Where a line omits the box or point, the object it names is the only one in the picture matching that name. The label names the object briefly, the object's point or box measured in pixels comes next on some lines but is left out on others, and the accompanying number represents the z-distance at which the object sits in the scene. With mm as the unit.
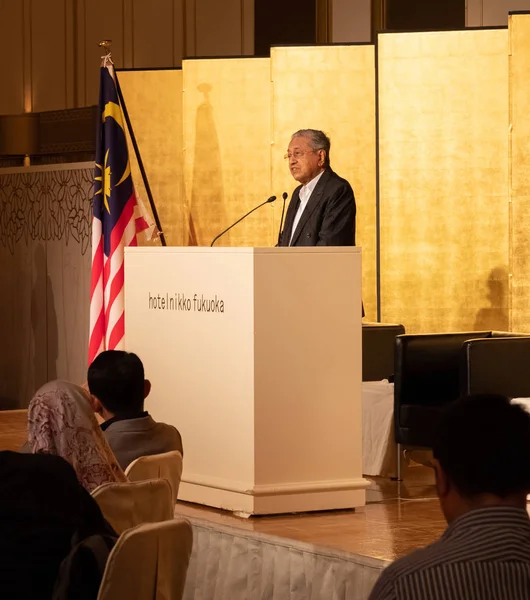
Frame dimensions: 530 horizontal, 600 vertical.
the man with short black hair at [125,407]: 7398
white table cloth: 11605
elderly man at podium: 11112
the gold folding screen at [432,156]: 13430
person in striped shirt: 3290
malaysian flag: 13784
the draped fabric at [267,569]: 7431
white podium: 9241
